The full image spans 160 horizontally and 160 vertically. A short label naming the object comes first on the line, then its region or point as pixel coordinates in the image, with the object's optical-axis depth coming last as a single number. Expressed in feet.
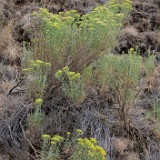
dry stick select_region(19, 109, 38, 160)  13.55
